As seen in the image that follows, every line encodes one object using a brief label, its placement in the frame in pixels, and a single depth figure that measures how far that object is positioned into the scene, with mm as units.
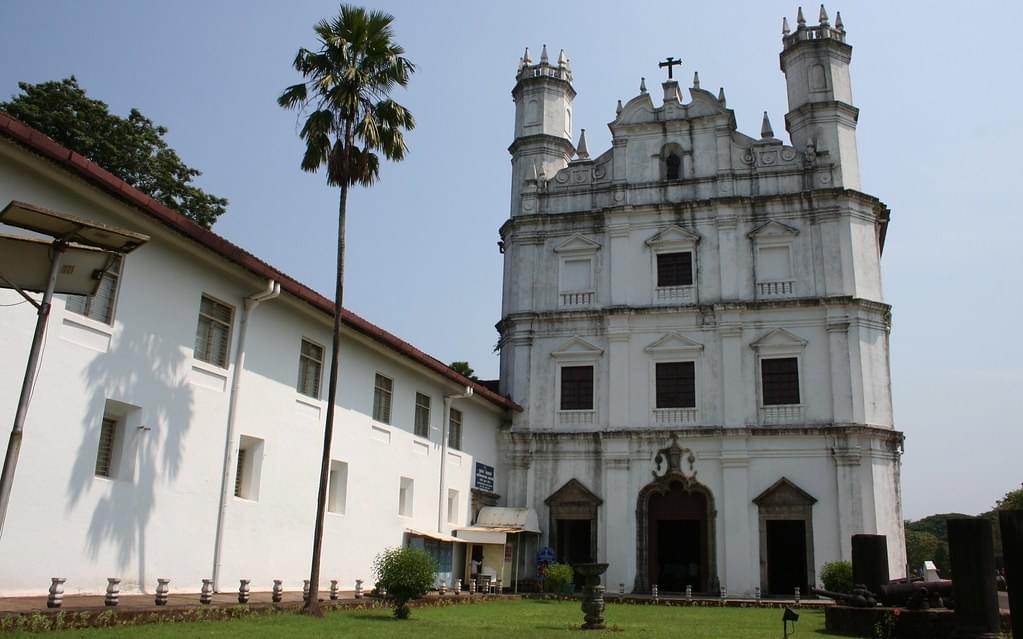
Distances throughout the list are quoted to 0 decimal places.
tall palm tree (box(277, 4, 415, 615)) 16938
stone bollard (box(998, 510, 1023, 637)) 8680
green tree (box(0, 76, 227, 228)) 27688
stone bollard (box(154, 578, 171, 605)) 12656
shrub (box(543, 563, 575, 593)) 24406
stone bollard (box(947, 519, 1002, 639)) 11047
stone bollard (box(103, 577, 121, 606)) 11766
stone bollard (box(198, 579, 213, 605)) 13562
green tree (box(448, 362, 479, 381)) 43303
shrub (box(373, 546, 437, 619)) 15984
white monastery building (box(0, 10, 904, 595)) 16812
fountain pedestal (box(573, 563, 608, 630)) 14789
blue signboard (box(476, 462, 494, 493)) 28016
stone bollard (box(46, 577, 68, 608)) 10898
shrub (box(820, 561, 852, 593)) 23203
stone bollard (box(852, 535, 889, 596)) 16438
